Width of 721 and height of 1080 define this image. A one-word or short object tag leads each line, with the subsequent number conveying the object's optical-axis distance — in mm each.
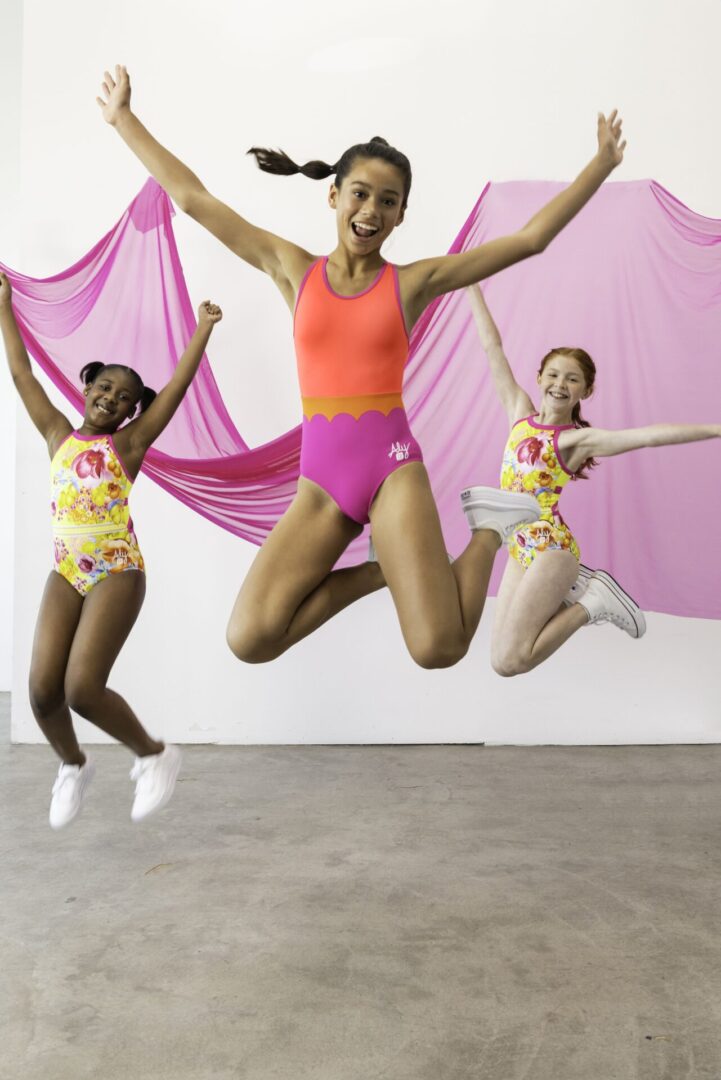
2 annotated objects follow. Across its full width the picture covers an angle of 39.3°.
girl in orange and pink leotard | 2807
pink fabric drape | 4727
